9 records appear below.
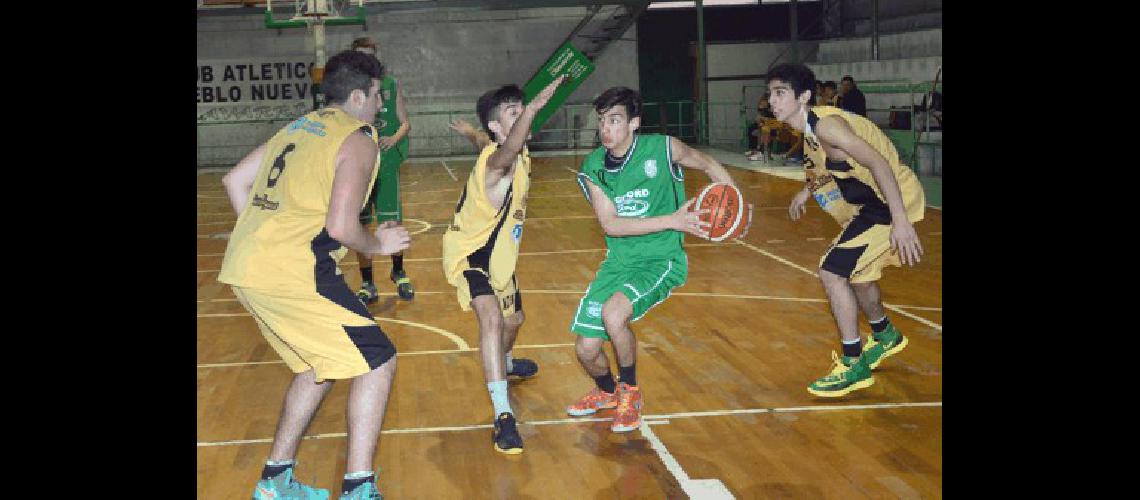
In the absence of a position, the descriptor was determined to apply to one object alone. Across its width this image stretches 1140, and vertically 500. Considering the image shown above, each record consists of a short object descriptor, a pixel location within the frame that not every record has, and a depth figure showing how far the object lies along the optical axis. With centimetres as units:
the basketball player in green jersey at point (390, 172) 862
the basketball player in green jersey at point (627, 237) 511
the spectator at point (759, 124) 2132
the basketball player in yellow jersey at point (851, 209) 536
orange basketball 509
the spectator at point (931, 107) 1619
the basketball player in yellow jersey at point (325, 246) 380
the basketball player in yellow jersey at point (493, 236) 511
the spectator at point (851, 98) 1648
